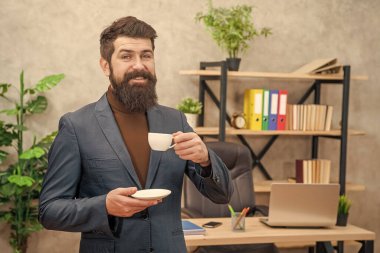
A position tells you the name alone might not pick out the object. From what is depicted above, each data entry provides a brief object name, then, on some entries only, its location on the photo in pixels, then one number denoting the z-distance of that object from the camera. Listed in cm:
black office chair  346
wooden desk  265
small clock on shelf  415
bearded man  157
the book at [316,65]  421
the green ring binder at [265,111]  415
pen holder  278
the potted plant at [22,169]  355
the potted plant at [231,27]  402
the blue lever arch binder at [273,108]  417
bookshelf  399
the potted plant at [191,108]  399
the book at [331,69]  417
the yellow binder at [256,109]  413
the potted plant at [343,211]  297
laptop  278
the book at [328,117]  433
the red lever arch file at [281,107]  420
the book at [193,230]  266
